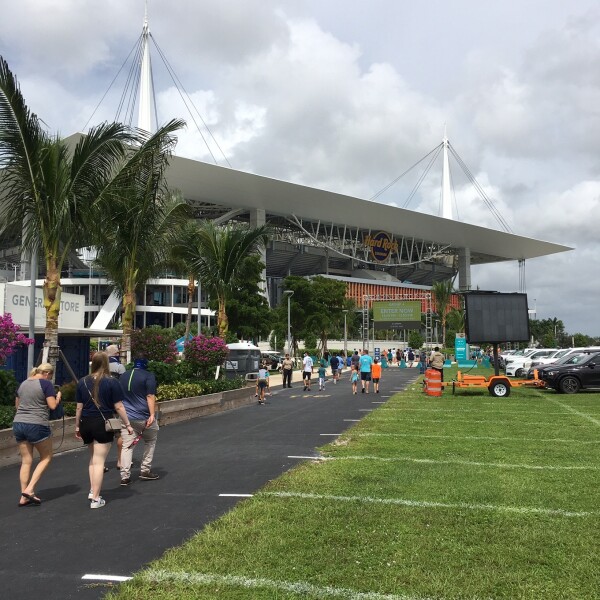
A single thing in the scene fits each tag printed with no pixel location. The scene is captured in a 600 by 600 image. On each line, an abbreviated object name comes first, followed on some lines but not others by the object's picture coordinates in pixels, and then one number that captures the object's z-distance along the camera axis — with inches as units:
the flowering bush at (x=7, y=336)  453.7
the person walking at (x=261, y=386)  759.7
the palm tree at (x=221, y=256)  895.7
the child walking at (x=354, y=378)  906.7
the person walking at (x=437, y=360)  808.9
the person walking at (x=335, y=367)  1197.7
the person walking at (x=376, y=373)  921.8
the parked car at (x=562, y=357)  974.0
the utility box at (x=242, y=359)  1113.4
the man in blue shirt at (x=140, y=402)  302.5
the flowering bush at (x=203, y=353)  767.7
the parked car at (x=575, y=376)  815.1
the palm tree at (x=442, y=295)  2972.4
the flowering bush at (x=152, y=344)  714.2
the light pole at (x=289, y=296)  1999.3
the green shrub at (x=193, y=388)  586.6
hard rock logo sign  3668.8
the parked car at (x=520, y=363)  1259.8
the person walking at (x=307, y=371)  1011.9
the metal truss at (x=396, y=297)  3390.7
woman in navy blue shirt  255.3
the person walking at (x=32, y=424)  261.1
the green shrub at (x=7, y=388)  428.8
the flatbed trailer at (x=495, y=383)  797.9
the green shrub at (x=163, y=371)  628.4
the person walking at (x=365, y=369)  908.6
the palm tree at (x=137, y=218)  536.7
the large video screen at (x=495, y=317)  790.5
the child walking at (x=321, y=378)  997.8
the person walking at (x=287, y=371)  1049.5
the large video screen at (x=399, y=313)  2920.8
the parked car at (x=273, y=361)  1796.3
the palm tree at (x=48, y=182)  442.3
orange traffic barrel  800.3
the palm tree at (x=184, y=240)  800.3
